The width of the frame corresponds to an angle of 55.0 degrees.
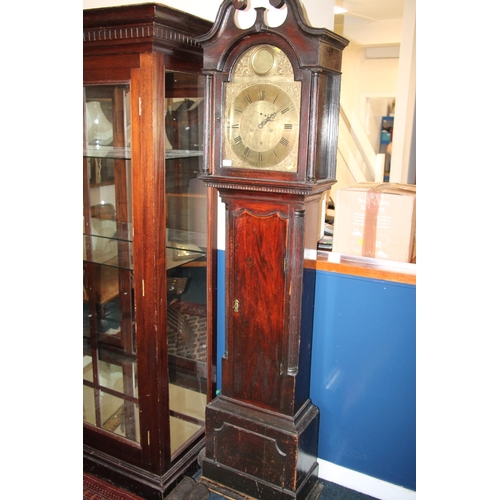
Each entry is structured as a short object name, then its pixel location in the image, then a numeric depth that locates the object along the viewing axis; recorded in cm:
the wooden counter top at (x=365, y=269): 173
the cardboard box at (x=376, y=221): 173
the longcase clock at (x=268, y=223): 148
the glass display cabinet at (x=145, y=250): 162
